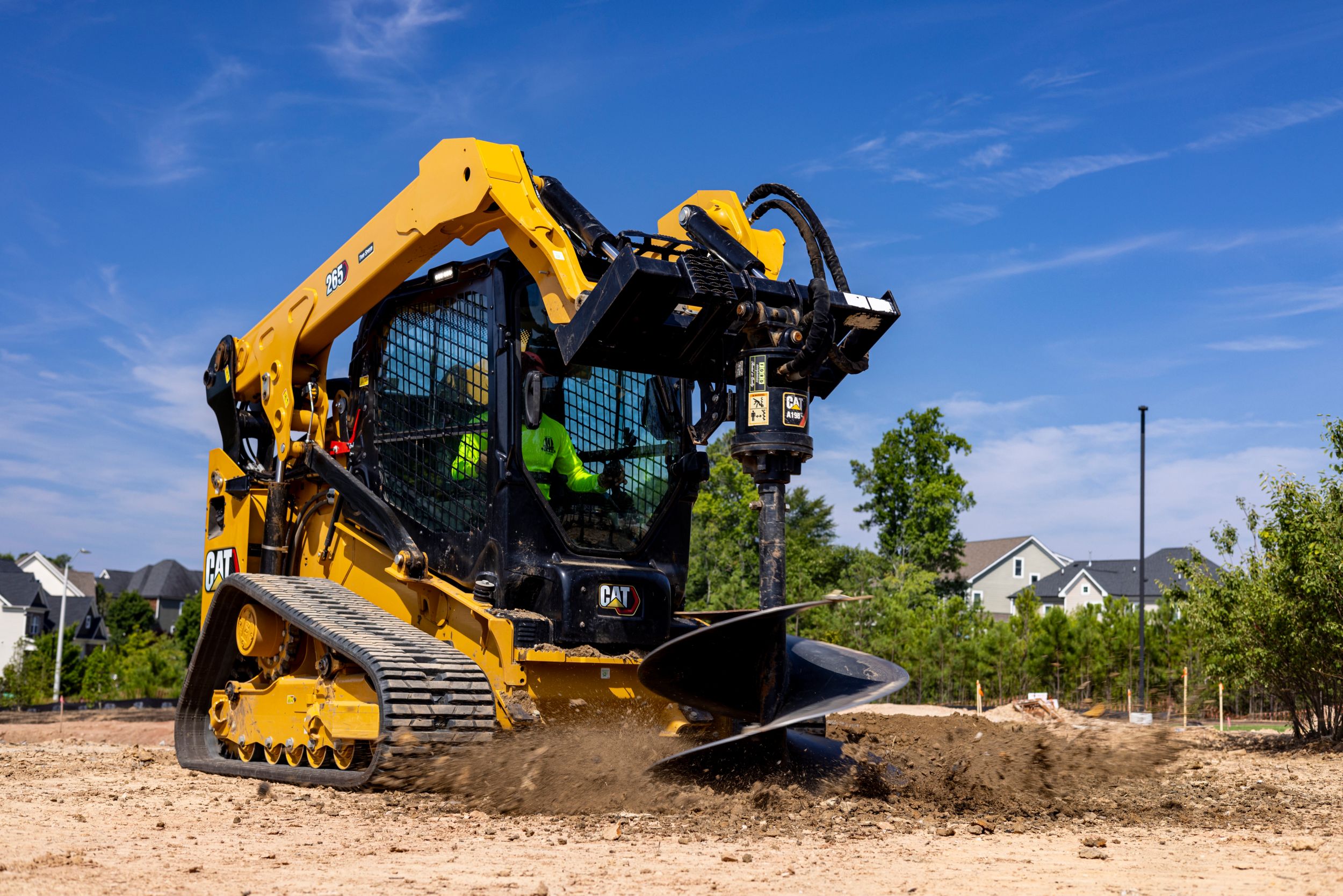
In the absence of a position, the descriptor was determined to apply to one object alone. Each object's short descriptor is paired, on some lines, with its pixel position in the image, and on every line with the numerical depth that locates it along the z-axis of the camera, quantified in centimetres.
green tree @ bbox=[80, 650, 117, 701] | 3488
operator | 735
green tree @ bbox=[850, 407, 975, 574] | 4331
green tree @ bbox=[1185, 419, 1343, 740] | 1339
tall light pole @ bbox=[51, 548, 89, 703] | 3309
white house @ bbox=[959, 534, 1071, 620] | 6506
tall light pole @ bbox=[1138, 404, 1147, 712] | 2577
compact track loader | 621
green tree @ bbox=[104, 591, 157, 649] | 5766
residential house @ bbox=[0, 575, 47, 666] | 5766
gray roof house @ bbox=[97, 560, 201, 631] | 8056
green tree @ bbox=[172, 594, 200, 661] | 3984
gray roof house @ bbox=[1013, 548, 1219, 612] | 6106
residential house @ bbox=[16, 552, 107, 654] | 5934
